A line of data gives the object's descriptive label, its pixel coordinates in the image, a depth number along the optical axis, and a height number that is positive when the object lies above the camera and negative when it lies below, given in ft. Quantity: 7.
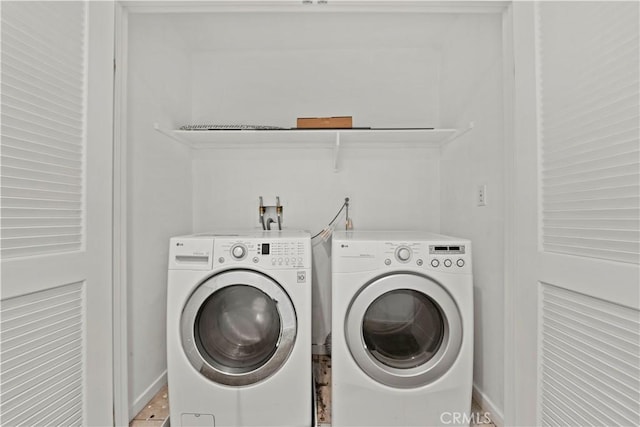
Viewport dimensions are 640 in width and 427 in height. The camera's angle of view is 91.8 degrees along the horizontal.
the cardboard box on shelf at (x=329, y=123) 6.36 +1.91
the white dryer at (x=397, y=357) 4.51 -1.78
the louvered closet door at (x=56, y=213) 3.03 +0.04
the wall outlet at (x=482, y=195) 5.31 +0.36
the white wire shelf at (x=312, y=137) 6.16 +1.70
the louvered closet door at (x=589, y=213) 2.80 +0.02
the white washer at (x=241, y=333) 4.62 -1.78
